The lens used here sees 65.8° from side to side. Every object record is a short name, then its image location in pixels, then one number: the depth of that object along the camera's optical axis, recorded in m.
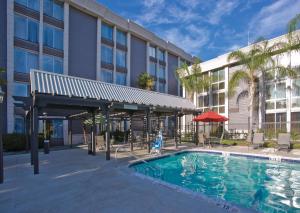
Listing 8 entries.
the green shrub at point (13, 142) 16.86
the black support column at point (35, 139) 9.02
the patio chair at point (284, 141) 14.69
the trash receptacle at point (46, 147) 15.45
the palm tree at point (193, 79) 26.47
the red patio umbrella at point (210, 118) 18.06
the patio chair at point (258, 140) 16.16
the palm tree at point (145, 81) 31.78
